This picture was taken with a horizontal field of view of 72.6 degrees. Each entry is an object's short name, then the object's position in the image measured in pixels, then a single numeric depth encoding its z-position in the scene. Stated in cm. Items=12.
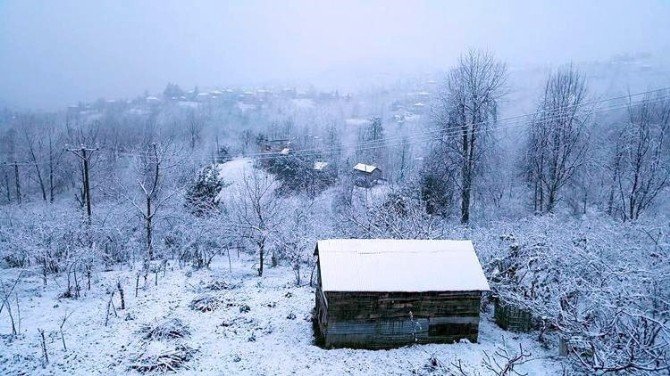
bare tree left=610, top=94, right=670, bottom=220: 2982
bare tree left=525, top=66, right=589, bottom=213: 3066
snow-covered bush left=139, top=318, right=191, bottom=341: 1499
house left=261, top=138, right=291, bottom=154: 6875
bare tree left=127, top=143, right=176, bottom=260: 2542
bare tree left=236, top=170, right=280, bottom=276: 2433
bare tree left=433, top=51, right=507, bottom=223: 3009
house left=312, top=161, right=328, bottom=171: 5750
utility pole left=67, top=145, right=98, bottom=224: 2545
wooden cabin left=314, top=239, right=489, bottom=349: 1481
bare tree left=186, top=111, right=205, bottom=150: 8150
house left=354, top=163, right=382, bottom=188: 5558
